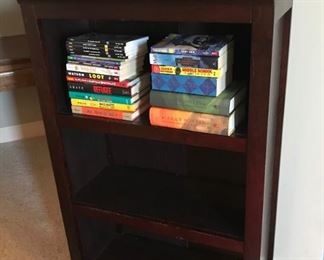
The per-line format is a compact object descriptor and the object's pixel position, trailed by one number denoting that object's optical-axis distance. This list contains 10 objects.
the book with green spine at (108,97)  0.97
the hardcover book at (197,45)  0.85
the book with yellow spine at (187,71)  0.86
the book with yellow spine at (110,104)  0.97
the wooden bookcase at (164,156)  0.81
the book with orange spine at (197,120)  0.89
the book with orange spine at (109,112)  0.98
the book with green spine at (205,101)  0.87
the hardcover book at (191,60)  0.85
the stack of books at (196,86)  0.86
